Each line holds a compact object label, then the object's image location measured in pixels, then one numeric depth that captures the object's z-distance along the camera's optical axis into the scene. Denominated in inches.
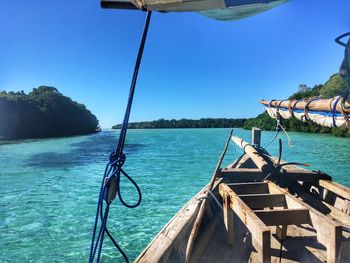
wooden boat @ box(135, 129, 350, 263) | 111.4
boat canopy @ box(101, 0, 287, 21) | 78.2
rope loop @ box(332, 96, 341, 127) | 161.6
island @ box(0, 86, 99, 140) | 2738.7
